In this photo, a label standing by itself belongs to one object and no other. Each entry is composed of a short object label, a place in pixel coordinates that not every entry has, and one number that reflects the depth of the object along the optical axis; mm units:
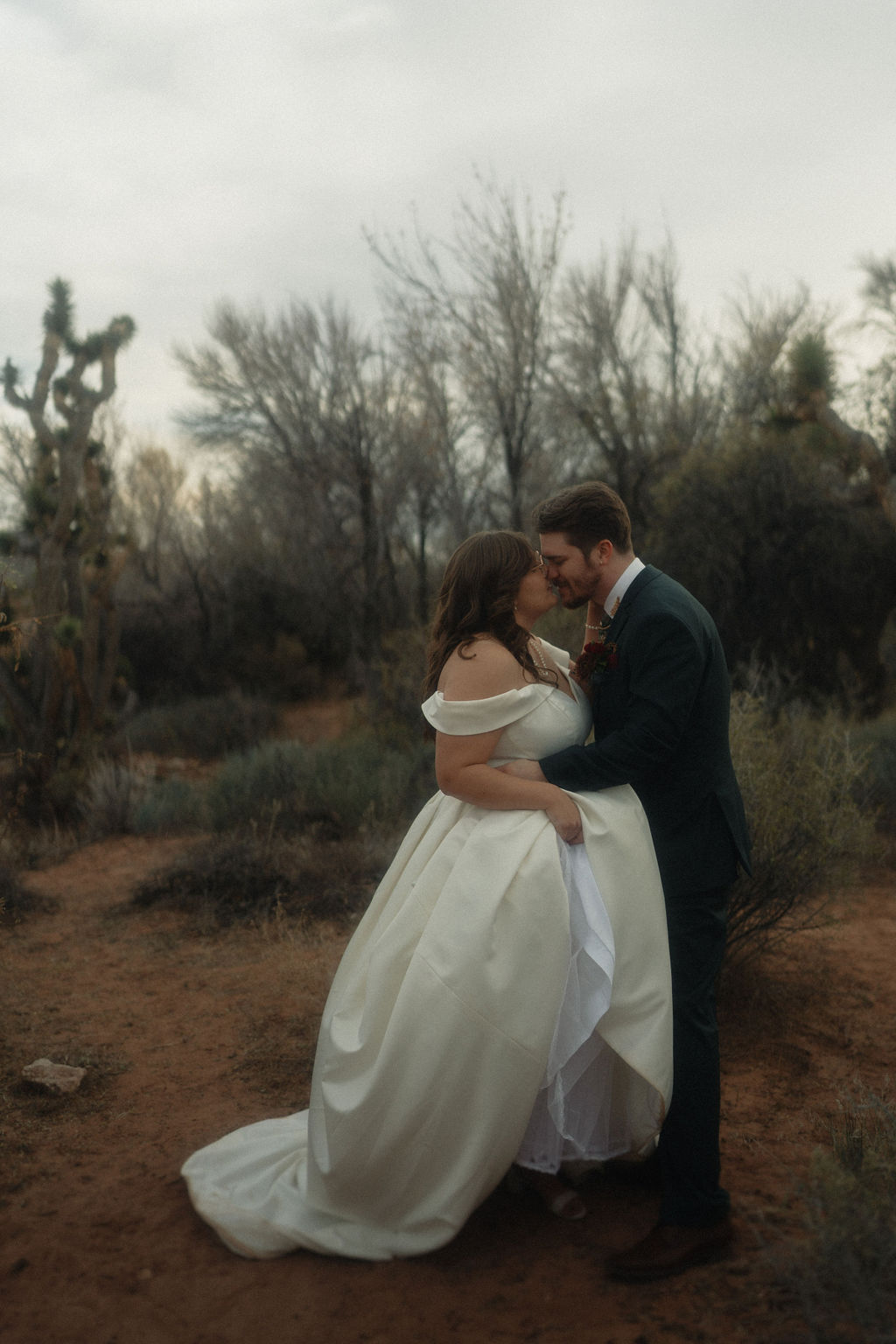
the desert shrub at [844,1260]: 2115
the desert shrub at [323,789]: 8086
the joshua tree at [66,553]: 10789
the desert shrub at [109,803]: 9266
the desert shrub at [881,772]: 7633
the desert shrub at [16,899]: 6711
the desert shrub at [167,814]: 9141
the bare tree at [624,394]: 15664
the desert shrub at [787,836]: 4883
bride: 2770
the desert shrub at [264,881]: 6523
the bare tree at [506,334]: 12688
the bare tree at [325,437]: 14281
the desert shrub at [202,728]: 14062
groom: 2840
